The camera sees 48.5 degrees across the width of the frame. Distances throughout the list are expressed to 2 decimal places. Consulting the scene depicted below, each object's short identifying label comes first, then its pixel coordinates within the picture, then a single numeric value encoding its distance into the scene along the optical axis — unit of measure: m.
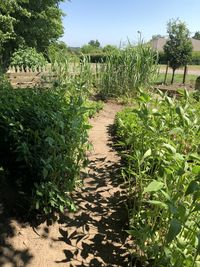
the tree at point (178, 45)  15.49
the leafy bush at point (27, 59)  11.95
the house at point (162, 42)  34.09
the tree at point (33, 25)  13.39
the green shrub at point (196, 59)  32.03
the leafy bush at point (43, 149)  2.05
